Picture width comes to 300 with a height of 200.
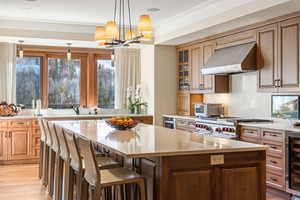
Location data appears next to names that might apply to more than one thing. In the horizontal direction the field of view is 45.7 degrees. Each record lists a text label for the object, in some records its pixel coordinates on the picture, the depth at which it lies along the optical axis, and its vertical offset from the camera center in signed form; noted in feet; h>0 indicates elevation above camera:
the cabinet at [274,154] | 14.74 -2.38
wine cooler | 14.05 -2.56
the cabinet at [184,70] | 23.88 +1.93
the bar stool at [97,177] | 8.84 -2.09
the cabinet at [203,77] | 21.06 +1.29
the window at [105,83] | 27.09 +1.11
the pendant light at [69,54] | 24.10 +2.96
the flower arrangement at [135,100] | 26.11 -0.19
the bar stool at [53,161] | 13.35 -2.65
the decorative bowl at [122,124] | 13.58 -1.01
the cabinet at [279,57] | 15.17 +1.86
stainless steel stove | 17.38 -1.52
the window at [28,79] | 24.99 +1.28
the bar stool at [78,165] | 10.40 -2.12
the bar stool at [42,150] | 16.55 -2.58
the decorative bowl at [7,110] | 22.02 -0.80
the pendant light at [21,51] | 22.75 +3.00
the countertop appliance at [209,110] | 21.11 -0.73
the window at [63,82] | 25.94 +1.09
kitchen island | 8.61 -1.79
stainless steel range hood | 17.43 +1.96
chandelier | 13.10 +2.46
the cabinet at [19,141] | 21.40 -2.67
